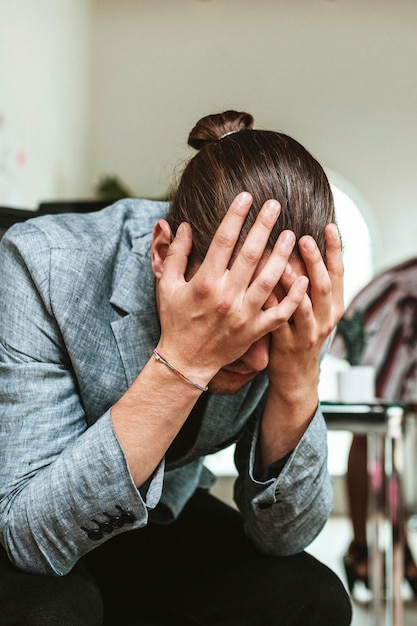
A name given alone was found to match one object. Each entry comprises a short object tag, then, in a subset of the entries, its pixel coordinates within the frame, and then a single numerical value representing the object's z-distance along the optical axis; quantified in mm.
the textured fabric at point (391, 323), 1694
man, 625
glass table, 1153
